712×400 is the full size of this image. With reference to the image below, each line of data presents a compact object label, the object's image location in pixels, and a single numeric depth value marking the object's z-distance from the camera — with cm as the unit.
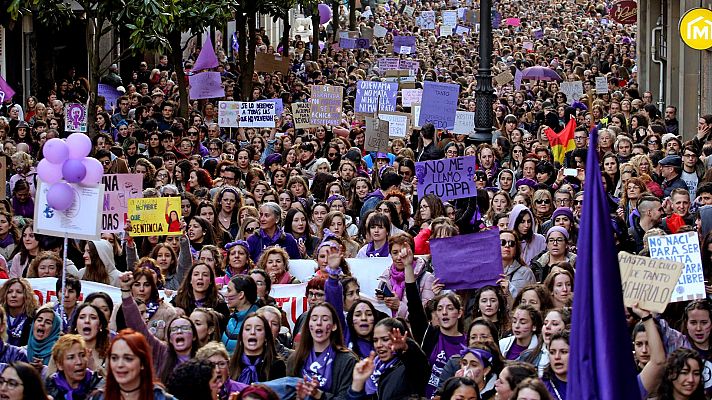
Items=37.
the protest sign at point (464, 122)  2159
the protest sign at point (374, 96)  2261
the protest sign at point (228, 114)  2225
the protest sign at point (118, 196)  1332
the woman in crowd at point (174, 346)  948
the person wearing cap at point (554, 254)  1208
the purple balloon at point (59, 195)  1125
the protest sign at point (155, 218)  1330
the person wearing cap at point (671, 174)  1549
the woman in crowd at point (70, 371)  883
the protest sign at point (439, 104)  2070
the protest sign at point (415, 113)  2289
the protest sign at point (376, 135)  1909
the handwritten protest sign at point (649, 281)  878
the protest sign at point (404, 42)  4034
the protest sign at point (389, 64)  3192
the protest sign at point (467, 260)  1115
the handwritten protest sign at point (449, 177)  1502
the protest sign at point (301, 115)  2192
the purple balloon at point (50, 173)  1130
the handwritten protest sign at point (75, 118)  2108
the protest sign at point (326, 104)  2181
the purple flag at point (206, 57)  2800
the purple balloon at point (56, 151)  1130
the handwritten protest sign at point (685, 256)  1005
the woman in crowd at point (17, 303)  1082
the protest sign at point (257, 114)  2177
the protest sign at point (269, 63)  3175
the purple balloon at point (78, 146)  1128
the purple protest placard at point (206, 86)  2505
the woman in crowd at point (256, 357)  941
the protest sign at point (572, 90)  2673
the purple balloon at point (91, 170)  1137
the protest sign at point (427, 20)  5712
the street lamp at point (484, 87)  2050
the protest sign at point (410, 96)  2452
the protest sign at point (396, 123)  2070
